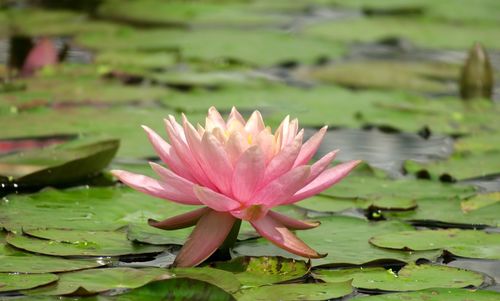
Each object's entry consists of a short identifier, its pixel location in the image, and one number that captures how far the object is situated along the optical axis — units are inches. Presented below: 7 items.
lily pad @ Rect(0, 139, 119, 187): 201.2
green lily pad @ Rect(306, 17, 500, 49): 387.5
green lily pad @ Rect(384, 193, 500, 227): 190.4
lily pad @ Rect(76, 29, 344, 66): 352.8
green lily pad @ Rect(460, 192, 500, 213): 197.9
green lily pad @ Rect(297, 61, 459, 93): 327.3
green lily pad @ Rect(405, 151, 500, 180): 224.8
